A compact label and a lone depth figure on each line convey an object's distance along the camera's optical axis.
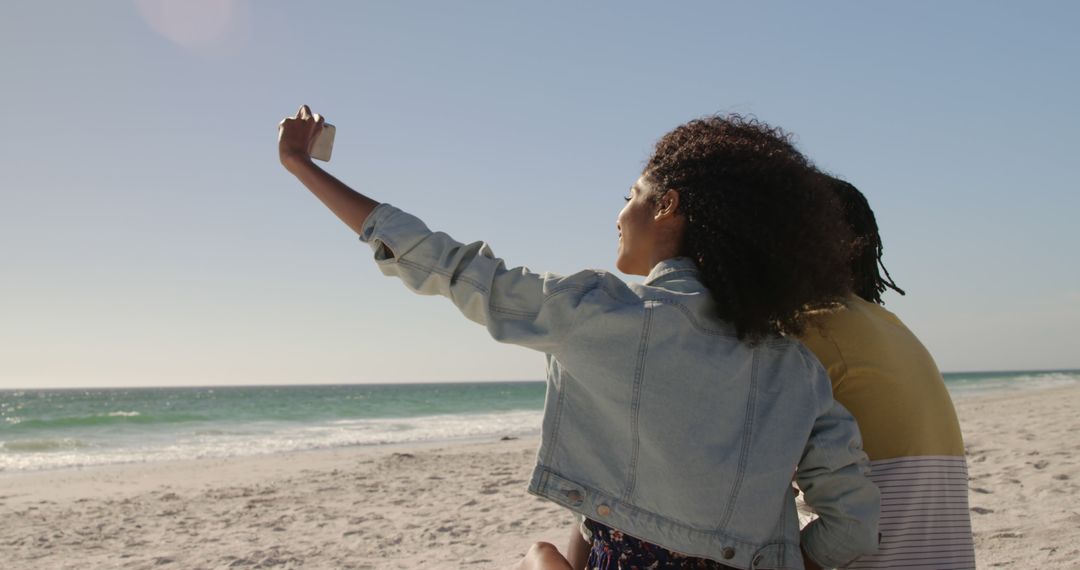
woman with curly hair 1.39
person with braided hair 1.78
